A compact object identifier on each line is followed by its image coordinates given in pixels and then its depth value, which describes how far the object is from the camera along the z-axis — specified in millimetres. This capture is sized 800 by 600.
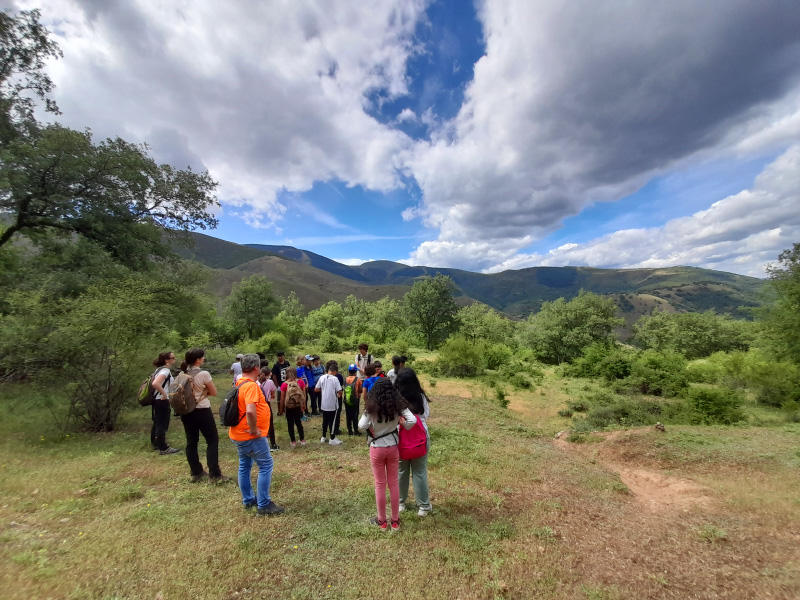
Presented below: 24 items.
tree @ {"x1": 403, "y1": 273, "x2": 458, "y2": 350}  38188
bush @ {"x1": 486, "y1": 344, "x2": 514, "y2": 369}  25672
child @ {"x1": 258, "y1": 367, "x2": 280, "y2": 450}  7363
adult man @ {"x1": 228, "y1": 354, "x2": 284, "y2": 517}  4359
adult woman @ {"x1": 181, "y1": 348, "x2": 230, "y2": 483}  5266
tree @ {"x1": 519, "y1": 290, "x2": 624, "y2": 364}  31484
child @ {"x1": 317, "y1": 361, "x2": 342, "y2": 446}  8070
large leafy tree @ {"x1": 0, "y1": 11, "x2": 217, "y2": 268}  11375
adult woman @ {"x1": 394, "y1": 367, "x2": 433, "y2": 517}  4727
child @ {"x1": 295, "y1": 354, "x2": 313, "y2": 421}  10202
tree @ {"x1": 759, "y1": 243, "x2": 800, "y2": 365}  16641
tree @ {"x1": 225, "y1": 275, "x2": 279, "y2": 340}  37844
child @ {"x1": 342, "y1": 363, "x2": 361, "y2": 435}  8141
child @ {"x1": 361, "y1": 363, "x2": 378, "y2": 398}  7243
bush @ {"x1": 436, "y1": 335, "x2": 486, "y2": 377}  22516
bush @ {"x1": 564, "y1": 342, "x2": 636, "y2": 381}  21219
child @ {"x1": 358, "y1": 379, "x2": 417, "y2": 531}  4176
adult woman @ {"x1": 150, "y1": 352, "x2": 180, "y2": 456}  7184
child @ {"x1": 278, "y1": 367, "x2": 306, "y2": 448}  7696
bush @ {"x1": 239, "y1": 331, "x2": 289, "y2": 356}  28236
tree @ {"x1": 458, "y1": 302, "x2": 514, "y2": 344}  41672
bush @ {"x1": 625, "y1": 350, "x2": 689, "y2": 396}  17047
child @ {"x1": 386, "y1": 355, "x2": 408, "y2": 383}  5867
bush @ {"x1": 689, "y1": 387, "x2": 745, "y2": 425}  12102
